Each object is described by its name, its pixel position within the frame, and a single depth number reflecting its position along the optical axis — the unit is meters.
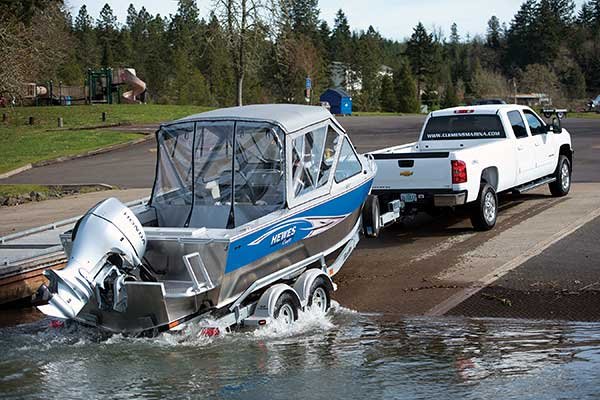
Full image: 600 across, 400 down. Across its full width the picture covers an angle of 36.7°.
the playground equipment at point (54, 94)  60.56
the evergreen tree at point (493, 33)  135.38
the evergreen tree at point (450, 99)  82.06
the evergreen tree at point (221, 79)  78.82
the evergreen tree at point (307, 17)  99.31
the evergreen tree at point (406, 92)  78.50
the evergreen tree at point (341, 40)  94.69
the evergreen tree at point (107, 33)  89.50
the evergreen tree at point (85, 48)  88.57
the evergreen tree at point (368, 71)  90.69
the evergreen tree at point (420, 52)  98.25
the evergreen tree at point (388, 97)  80.38
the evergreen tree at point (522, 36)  111.62
